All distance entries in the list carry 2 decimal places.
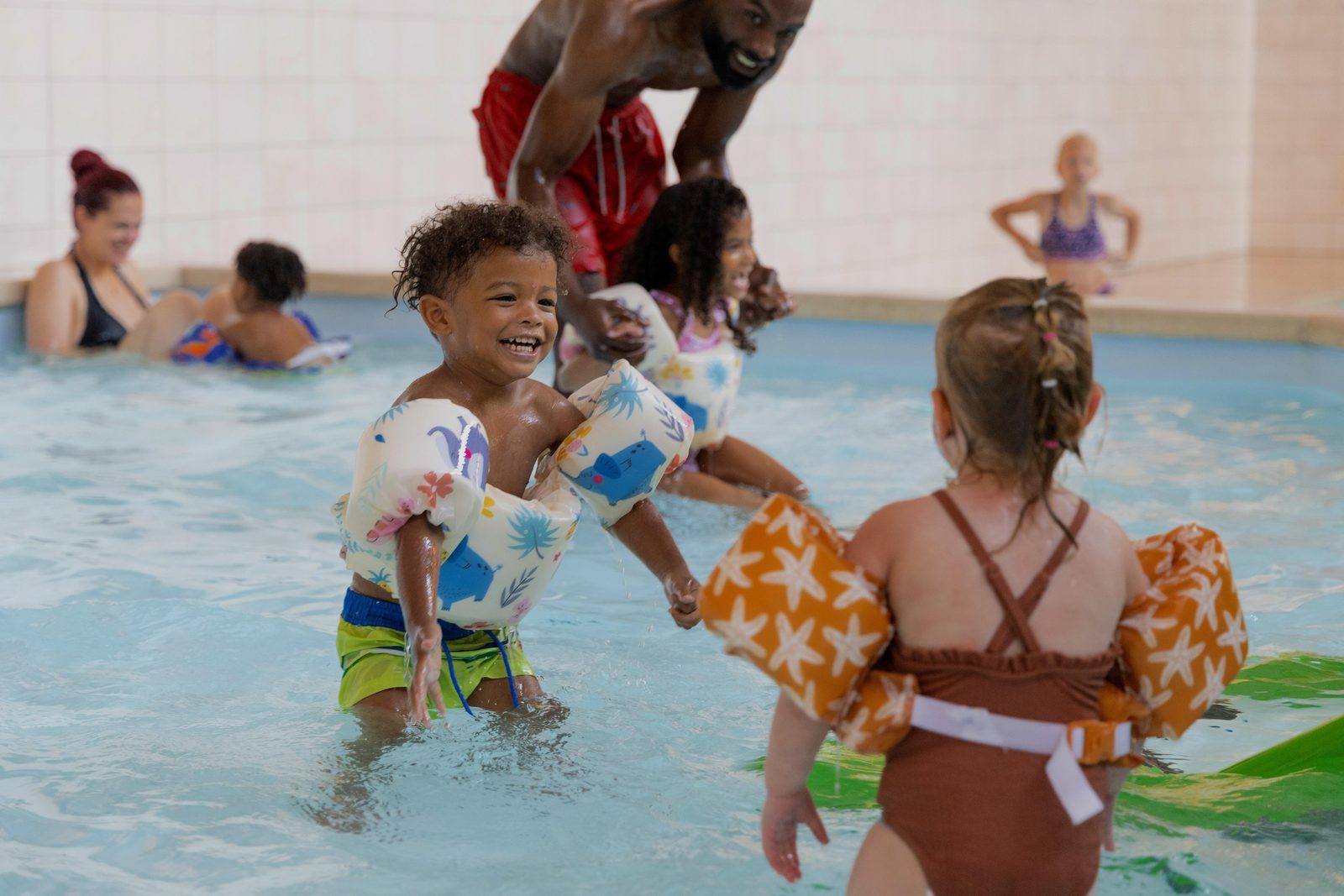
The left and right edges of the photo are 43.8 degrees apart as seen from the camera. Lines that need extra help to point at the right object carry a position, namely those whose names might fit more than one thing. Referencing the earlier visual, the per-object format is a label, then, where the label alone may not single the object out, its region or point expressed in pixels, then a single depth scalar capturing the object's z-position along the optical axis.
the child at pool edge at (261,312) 6.93
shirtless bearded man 4.30
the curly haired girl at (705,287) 4.61
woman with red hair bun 7.11
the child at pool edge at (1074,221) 9.78
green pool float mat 2.63
